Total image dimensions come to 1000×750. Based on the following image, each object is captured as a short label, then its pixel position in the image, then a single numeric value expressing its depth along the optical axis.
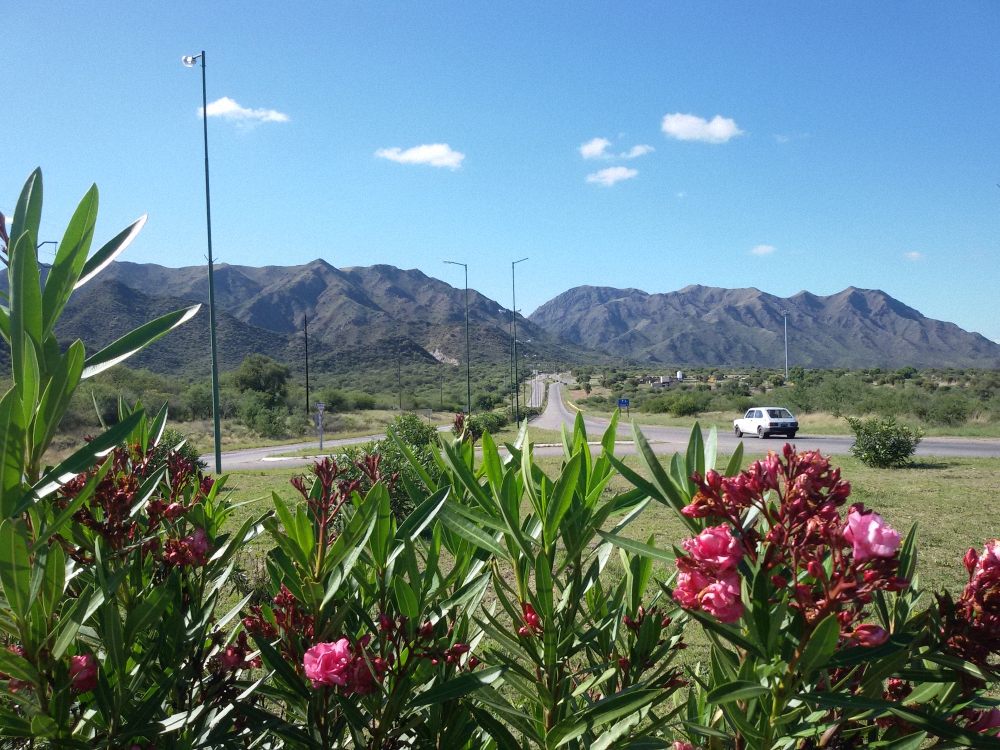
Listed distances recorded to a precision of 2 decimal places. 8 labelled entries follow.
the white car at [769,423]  23.78
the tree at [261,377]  50.47
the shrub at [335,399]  52.34
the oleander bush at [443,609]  0.79
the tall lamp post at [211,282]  13.79
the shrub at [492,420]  26.05
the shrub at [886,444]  14.80
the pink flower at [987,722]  0.96
